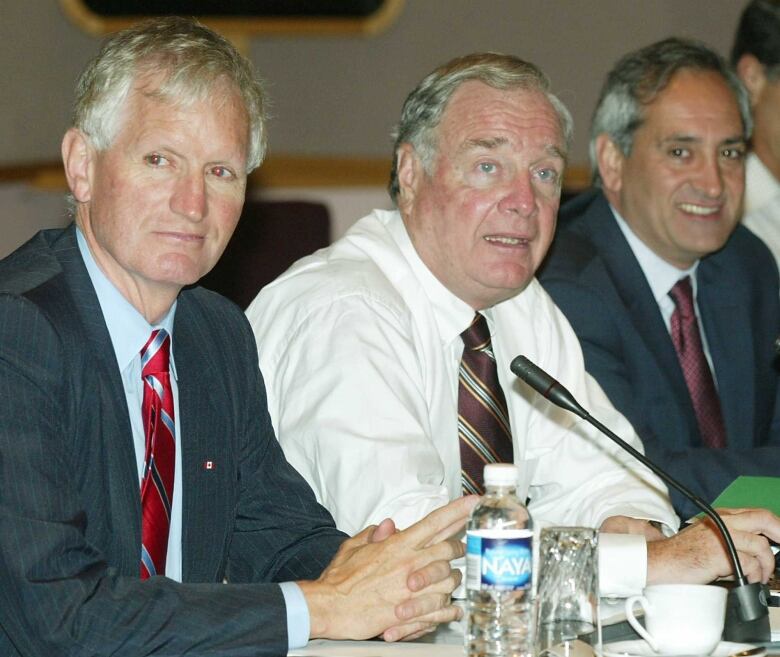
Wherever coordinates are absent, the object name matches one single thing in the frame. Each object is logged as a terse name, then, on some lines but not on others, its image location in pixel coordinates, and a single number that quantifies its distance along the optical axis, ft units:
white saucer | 11.09
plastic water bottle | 10.99
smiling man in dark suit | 14.66
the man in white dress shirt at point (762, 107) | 17.51
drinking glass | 11.27
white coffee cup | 11.08
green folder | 12.87
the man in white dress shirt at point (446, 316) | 12.86
